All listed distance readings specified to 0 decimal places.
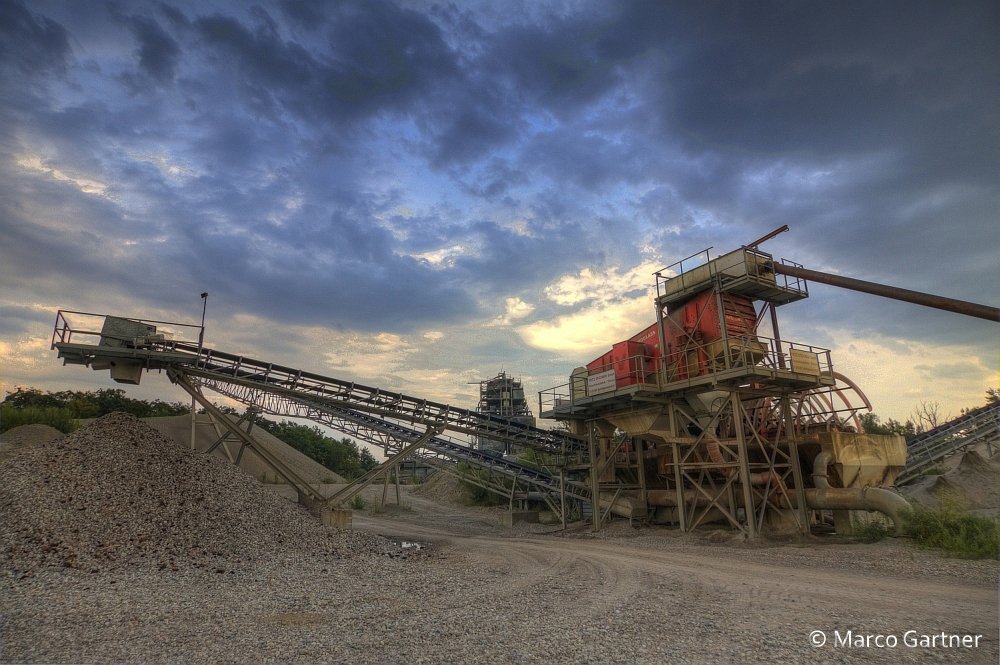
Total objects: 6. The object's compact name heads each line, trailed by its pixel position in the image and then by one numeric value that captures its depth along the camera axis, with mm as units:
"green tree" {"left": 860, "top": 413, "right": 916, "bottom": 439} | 28850
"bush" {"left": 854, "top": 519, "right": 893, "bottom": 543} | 14703
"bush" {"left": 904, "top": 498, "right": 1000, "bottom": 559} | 11938
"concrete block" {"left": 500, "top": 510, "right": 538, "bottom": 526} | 26531
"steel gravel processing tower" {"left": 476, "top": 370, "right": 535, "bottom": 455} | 51344
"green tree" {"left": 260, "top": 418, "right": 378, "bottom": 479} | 61969
